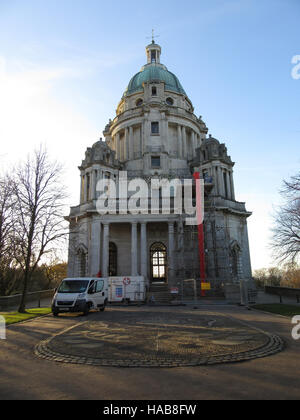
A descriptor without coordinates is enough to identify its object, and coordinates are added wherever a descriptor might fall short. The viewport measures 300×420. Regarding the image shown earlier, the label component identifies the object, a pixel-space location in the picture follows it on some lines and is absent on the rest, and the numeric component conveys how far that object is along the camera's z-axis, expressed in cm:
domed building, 3247
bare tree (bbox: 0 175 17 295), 1919
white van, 1523
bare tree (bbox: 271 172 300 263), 2041
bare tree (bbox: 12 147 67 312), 1802
